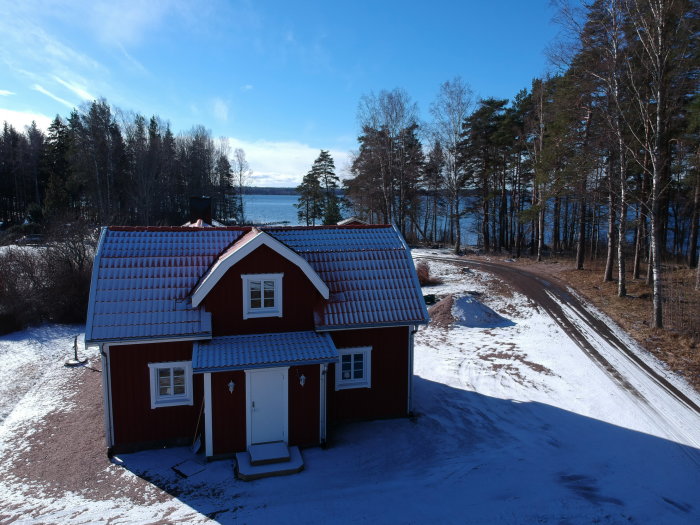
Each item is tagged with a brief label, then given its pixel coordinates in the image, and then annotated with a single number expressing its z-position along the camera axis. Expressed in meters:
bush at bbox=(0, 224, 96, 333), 21.14
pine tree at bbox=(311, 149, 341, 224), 54.59
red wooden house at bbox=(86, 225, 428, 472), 10.31
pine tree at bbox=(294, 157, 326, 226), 54.16
